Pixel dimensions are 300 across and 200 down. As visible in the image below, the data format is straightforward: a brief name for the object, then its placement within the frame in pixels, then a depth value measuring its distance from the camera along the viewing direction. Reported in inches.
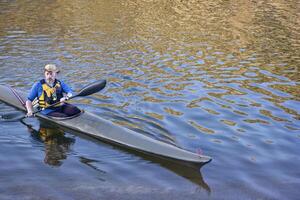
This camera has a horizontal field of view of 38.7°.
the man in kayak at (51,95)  449.4
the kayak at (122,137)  373.2
